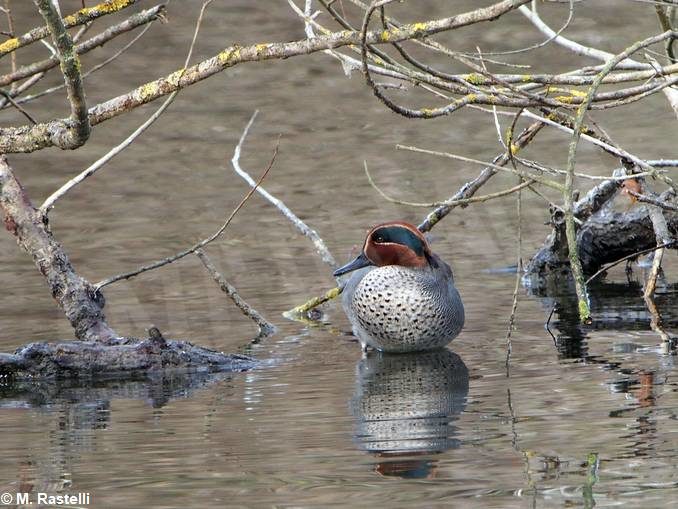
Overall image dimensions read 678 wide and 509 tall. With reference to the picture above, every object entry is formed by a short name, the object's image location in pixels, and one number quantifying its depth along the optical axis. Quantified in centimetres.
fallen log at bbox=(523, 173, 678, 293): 1750
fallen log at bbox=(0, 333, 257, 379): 1321
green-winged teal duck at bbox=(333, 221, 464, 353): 1462
